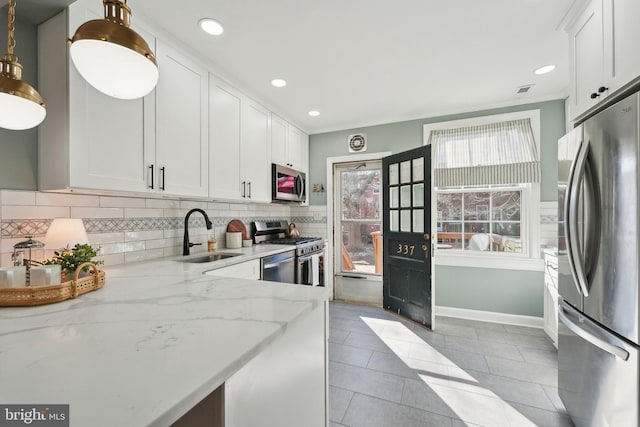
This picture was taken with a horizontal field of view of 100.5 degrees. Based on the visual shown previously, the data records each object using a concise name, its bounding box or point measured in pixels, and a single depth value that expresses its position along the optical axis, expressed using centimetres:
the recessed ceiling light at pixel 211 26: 178
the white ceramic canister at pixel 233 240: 284
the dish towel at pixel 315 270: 339
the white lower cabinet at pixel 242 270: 196
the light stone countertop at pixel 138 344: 47
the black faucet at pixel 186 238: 234
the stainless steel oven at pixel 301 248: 308
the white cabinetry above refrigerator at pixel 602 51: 124
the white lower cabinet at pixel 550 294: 248
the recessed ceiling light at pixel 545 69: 233
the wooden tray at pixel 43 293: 94
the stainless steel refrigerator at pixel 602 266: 110
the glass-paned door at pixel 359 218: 392
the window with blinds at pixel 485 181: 298
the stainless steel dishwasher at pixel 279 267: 252
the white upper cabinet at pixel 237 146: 233
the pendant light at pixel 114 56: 81
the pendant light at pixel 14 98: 101
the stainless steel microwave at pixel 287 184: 314
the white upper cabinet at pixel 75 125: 141
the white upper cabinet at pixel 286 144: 321
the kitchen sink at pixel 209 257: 224
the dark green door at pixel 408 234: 294
